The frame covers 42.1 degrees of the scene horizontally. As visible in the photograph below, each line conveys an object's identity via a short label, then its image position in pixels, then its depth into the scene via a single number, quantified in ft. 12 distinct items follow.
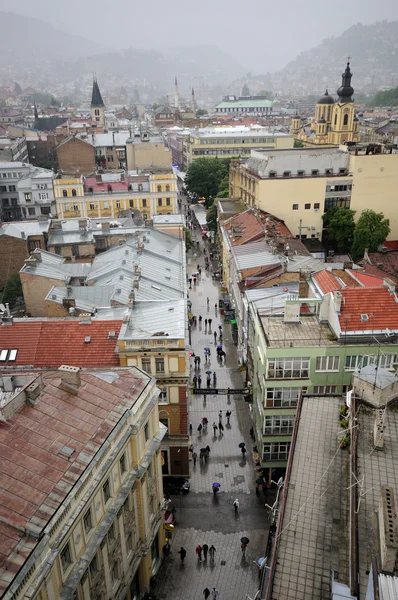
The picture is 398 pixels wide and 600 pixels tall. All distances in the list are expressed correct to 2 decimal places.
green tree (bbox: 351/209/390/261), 221.05
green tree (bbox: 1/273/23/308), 178.70
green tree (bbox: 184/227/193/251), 233.55
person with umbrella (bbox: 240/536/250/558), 95.55
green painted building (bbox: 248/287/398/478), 102.37
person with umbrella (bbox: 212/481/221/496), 110.11
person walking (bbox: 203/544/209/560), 95.49
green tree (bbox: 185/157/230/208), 331.98
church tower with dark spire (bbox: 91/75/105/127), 554.87
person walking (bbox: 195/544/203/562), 94.85
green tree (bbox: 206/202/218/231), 282.97
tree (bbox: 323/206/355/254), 224.94
